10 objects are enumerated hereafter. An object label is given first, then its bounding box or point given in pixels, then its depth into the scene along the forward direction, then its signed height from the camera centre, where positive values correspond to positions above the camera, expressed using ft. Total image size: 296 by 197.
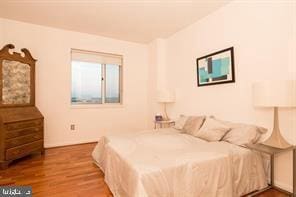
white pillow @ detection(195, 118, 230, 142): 7.80 -1.54
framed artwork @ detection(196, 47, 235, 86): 8.64 +1.52
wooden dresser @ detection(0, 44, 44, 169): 8.80 -0.74
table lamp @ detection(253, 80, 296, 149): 5.42 +0.05
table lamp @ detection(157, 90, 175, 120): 12.41 +0.04
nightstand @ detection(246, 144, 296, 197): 5.90 -1.82
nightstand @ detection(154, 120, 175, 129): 12.62 -2.01
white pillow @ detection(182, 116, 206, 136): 9.11 -1.48
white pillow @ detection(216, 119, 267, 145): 6.93 -1.53
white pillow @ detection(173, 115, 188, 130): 10.31 -1.56
